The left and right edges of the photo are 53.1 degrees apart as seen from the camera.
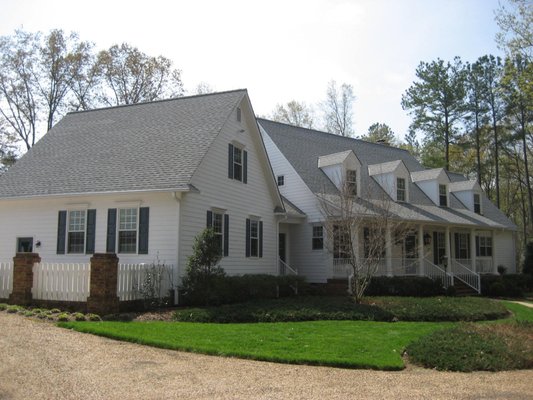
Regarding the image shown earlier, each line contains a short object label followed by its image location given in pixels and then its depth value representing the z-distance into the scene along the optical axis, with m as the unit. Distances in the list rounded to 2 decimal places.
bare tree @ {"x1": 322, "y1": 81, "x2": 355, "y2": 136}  47.97
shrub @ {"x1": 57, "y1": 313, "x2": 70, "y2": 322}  12.07
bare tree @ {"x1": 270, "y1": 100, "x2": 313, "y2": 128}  48.62
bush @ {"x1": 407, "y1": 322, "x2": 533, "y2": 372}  8.86
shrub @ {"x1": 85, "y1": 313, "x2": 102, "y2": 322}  12.43
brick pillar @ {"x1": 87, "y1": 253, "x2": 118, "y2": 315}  13.07
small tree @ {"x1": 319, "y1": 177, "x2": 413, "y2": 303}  17.27
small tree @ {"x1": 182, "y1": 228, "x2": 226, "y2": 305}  15.16
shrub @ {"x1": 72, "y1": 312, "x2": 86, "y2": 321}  12.27
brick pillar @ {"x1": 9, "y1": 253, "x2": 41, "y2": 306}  14.12
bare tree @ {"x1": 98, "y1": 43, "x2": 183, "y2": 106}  38.94
